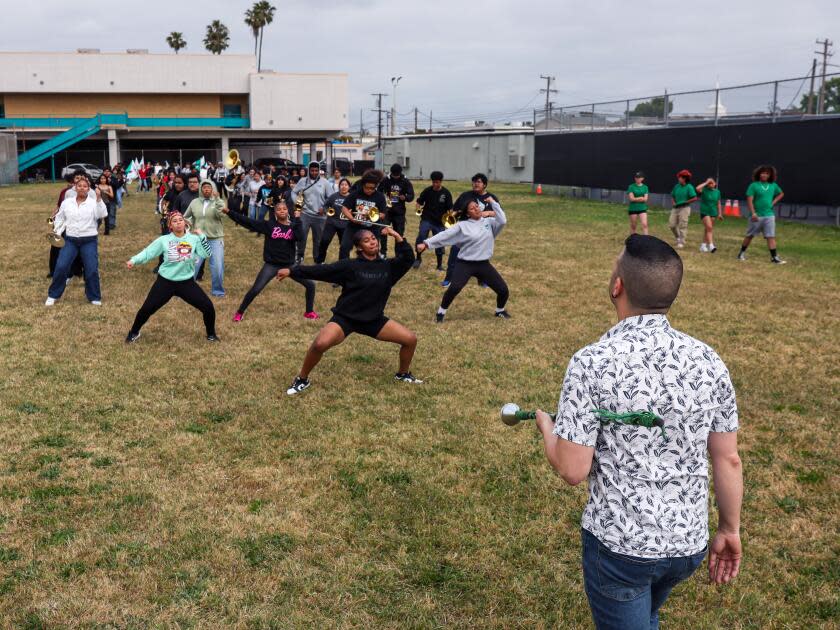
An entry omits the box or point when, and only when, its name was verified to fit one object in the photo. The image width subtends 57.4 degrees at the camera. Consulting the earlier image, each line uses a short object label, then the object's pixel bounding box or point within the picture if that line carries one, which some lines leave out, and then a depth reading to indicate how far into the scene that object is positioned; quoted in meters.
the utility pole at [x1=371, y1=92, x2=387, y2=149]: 90.69
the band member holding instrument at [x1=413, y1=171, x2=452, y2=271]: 14.73
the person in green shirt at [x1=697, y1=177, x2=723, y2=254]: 17.97
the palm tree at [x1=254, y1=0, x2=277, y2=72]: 81.38
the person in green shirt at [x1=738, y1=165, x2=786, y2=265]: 15.80
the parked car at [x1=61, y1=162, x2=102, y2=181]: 42.41
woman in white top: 11.30
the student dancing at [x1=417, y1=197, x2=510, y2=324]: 10.66
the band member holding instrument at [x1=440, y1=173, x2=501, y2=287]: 11.96
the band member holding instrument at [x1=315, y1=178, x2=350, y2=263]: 13.92
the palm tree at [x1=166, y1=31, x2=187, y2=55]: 84.44
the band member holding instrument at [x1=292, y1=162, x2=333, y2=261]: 14.52
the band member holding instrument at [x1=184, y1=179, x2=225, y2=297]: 12.27
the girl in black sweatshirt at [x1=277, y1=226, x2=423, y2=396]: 7.71
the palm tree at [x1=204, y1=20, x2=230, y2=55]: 83.94
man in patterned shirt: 2.48
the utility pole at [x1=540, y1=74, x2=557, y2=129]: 75.88
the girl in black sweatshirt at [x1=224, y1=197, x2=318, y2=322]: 10.97
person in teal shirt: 9.59
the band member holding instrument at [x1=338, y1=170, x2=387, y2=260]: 12.34
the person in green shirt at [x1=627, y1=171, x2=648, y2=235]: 18.95
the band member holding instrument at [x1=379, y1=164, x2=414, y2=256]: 14.83
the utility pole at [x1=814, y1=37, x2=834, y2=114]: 48.28
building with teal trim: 60.94
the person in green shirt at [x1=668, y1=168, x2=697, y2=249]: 17.81
